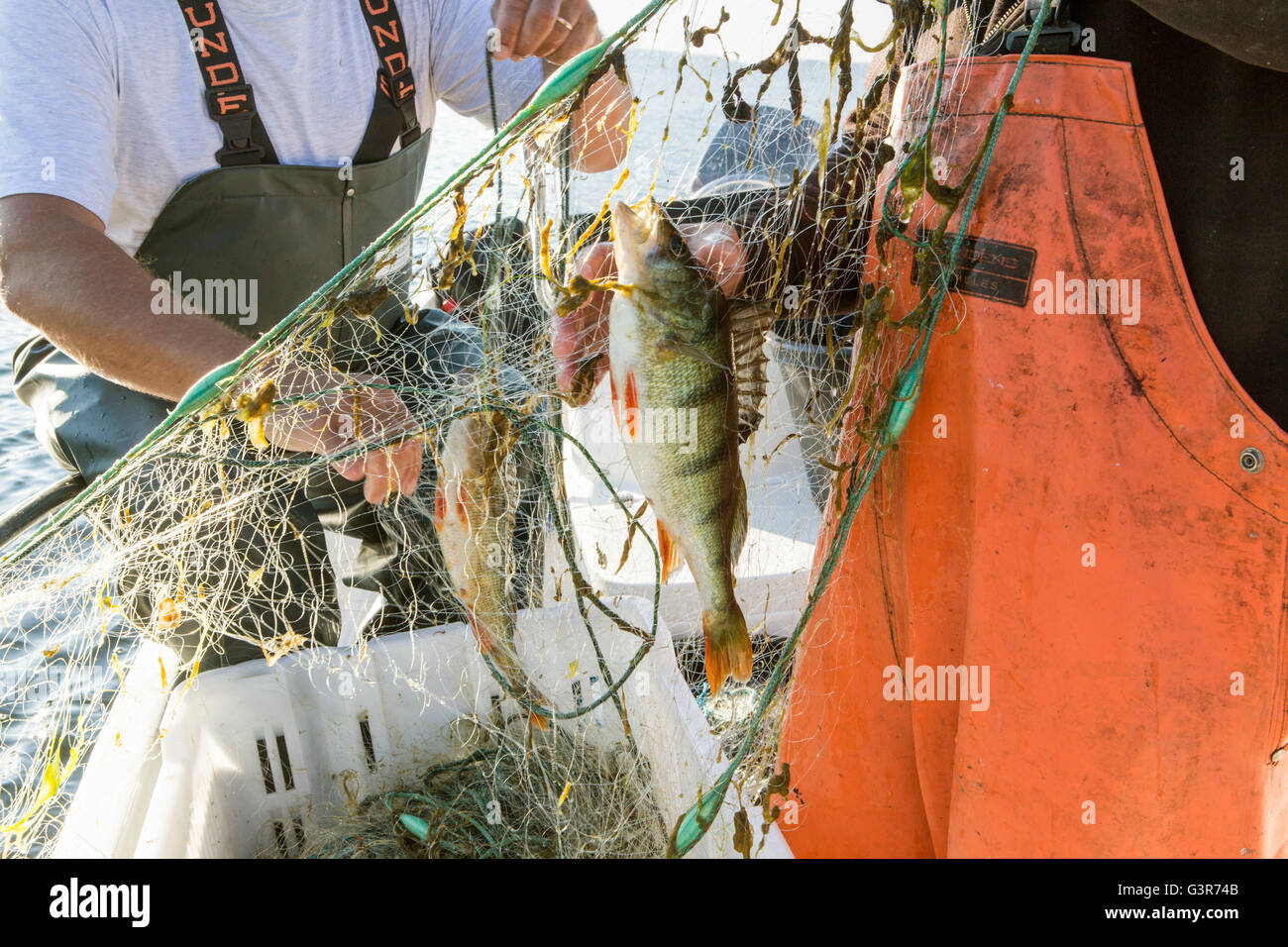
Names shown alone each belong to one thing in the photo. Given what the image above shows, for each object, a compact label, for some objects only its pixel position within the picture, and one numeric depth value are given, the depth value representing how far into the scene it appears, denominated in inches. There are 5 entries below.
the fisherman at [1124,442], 28.6
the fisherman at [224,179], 37.2
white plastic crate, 35.5
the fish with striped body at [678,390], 28.5
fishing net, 29.9
